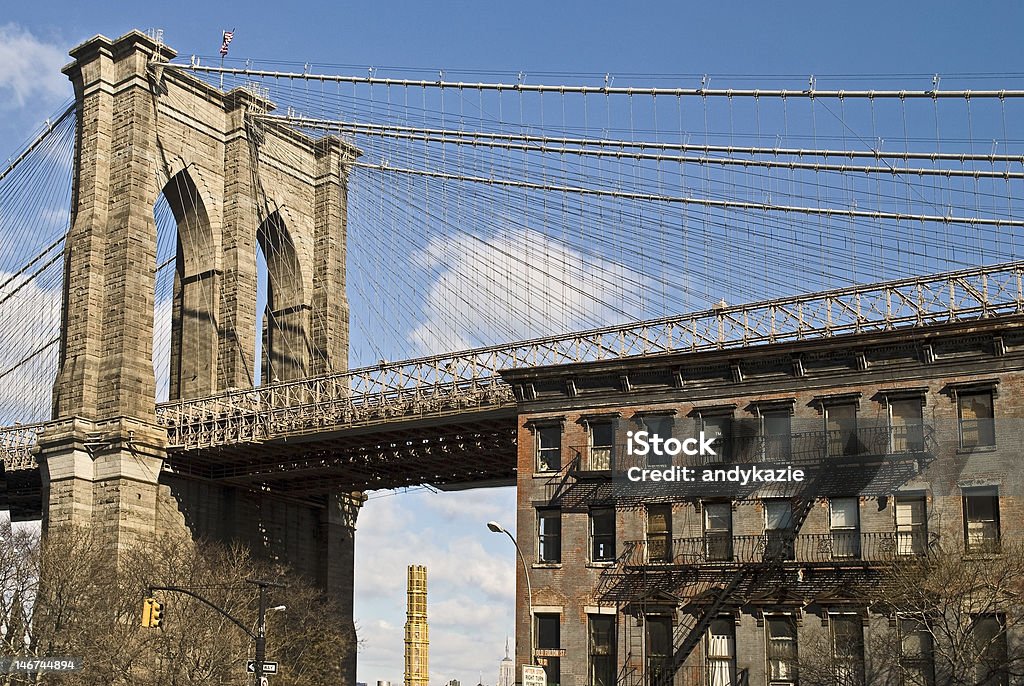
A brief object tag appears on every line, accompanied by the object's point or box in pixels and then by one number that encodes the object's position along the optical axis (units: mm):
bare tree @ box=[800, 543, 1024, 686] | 40875
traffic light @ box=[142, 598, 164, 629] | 40406
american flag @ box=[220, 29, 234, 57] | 77688
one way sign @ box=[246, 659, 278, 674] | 41375
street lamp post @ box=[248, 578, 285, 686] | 41594
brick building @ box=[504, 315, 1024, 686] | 44062
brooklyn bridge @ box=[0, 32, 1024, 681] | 61875
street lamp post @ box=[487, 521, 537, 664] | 47172
